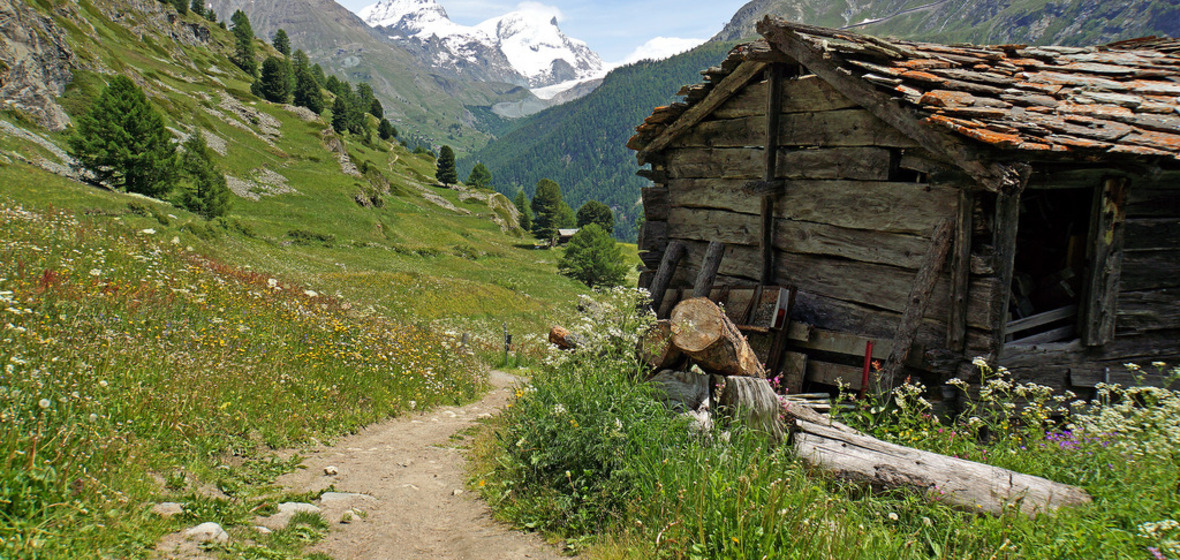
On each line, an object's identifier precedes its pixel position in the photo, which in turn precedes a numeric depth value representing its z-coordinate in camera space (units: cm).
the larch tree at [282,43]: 15223
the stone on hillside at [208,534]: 409
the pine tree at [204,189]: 3753
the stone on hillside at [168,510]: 421
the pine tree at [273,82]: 9650
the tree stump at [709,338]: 597
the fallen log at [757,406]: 548
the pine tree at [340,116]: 11356
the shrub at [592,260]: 6775
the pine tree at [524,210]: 12438
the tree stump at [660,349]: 616
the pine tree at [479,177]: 12588
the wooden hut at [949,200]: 722
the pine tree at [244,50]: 12538
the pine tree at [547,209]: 11131
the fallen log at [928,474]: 445
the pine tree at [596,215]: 12438
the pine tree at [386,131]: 13725
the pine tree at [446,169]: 10825
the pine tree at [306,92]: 11018
